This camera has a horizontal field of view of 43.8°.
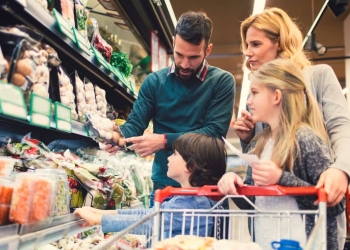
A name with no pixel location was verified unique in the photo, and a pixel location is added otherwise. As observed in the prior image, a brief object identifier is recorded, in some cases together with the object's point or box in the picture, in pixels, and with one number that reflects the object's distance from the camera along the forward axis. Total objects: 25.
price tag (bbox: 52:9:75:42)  1.84
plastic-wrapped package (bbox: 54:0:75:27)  2.09
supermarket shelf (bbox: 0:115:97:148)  2.08
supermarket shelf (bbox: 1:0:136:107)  1.59
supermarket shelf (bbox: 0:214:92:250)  1.27
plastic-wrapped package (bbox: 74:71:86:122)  2.34
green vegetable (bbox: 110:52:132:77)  3.10
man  2.20
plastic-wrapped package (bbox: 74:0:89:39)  2.35
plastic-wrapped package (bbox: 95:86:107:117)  2.79
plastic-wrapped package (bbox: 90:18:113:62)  2.67
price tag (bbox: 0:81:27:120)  1.27
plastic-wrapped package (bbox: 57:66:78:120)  2.14
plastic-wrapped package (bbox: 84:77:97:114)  2.56
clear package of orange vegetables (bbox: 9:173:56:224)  1.38
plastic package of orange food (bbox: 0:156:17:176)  1.56
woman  1.56
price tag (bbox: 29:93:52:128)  1.49
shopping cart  1.20
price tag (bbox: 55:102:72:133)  1.73
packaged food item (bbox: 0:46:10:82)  1.36
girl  1.35
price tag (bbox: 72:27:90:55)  2.07
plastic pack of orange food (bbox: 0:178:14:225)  1.35
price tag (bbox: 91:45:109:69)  2.40
